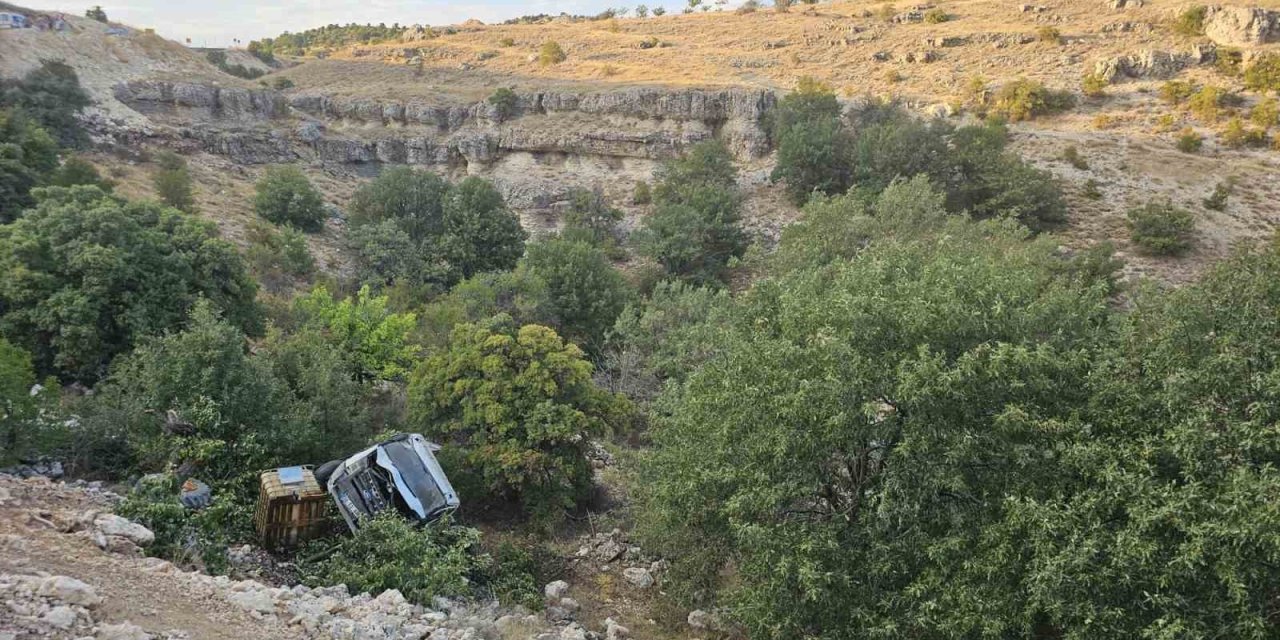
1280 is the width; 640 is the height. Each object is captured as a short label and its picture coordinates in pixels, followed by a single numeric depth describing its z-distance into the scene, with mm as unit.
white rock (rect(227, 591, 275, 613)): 7047
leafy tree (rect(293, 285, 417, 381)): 18250
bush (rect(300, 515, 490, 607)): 9016
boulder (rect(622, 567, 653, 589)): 12195
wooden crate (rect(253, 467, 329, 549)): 9969
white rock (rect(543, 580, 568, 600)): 11289
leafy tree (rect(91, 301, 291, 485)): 11078
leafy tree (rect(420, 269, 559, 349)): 20125
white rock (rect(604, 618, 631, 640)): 9930
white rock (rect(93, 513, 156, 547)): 7867
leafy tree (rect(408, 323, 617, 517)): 13418
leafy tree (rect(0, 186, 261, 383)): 13914
